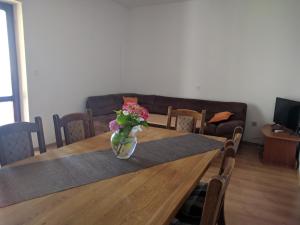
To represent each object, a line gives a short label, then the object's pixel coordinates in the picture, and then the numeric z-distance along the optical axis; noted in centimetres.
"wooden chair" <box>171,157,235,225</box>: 87
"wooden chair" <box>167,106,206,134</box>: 252
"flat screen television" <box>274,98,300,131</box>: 341
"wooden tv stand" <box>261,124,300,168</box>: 339
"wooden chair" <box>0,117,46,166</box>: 155
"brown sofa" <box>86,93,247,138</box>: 387
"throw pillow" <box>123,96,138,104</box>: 484
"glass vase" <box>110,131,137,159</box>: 153
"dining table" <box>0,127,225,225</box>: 94
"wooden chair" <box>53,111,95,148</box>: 192
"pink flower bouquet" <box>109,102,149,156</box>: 151
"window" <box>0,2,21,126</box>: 331
